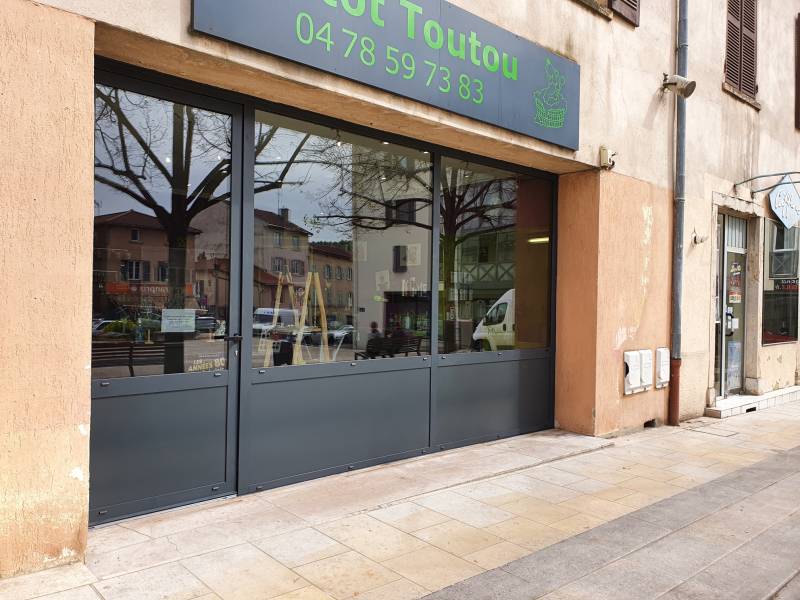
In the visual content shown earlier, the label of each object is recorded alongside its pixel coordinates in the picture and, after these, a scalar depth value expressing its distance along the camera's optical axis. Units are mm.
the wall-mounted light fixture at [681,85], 6699
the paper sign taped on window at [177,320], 3904
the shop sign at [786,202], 9219
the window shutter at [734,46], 8234
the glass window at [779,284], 9305
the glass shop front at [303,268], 3721
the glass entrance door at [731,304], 8594
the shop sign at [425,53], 3660
